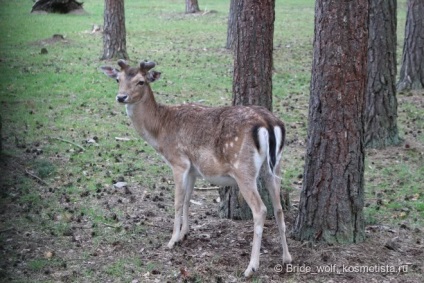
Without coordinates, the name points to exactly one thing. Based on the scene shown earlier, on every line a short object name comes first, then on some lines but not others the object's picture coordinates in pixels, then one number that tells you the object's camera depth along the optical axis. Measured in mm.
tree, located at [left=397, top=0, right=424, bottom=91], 12148
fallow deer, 5082
